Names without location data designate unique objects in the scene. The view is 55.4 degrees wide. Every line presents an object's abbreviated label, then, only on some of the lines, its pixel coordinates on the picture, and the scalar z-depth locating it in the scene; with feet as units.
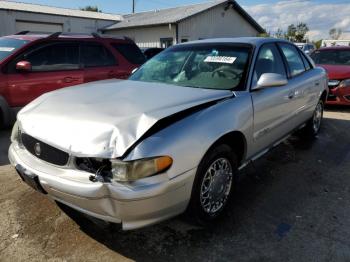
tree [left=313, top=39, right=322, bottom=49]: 145.31
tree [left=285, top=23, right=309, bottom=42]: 134.00
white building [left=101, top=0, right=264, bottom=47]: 68.57
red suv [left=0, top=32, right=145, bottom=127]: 18.25
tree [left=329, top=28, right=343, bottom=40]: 238.89
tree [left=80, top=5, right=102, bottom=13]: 208.91
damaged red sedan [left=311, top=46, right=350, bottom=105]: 25.45
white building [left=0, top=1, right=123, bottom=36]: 65.62
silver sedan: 7.36
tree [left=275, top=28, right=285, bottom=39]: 142.31
